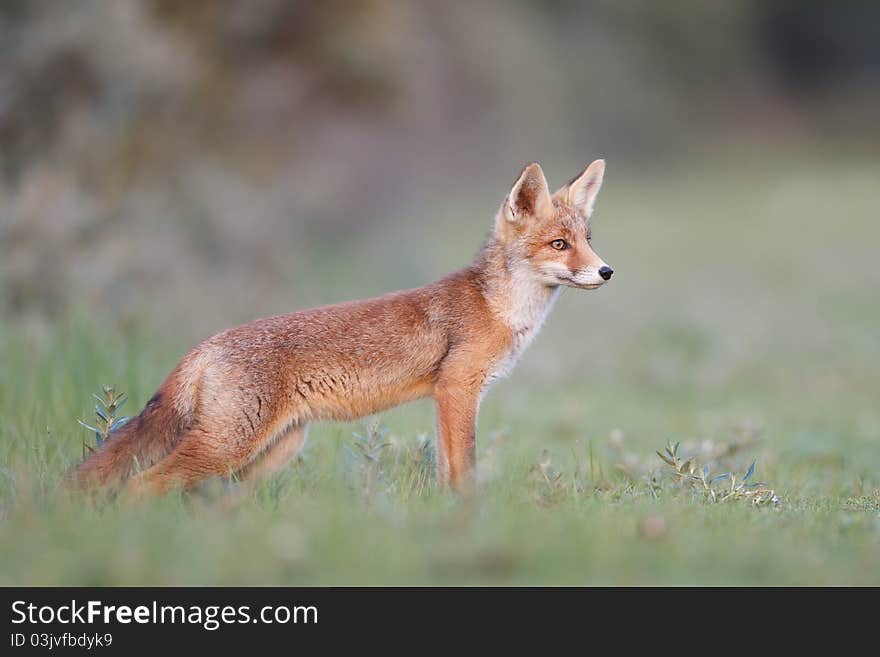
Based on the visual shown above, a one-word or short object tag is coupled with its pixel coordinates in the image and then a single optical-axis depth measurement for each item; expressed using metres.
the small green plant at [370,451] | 11.74
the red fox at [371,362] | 11.36
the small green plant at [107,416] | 12.40
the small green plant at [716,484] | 11.92
